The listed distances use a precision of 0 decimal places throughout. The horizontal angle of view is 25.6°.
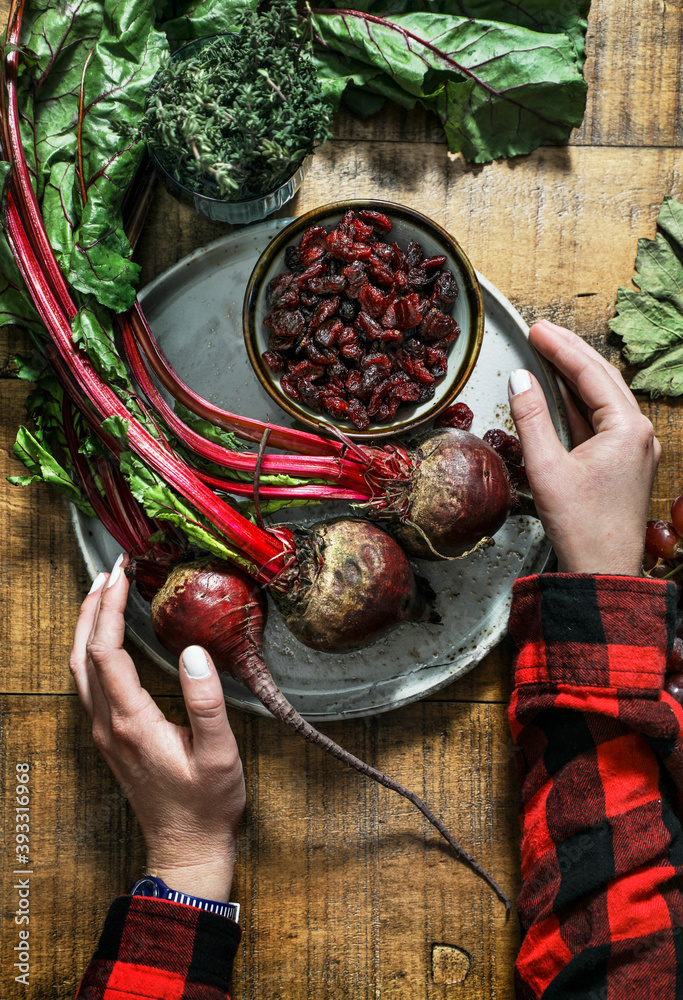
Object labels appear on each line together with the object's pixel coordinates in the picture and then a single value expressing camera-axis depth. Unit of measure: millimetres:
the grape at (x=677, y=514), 813
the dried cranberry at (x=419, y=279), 782
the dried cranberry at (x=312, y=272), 780
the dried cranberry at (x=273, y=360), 786
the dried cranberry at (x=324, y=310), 784
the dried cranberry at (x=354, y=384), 782
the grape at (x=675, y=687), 801
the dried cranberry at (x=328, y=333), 785
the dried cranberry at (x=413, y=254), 786
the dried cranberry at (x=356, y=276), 778
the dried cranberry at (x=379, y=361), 780
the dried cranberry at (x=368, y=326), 781
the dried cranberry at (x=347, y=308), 790
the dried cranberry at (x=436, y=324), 778
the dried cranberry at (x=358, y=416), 782
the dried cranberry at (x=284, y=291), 782
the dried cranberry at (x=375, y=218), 782
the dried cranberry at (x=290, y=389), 788
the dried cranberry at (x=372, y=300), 779
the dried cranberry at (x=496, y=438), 811
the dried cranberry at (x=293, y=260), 787
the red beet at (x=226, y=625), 773
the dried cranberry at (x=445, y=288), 781
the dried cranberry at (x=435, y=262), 782
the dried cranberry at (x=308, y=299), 786
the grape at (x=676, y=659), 805
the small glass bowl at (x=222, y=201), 766
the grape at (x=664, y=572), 826
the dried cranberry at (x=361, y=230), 780
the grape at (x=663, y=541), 815
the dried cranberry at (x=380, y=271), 778
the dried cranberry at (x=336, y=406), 781
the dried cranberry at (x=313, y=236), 781
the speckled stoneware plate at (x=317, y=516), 815
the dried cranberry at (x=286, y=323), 781
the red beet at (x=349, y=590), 768
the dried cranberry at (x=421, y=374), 780
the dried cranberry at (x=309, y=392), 783
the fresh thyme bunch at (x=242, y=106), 736
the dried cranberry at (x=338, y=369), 787
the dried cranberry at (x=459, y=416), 809
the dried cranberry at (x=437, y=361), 783
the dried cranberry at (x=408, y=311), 776
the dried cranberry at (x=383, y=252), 781
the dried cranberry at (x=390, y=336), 781
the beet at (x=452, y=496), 769
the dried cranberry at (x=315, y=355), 783
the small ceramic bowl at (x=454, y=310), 779
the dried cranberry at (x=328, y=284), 781
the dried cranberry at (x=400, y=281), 778
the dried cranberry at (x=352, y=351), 785
